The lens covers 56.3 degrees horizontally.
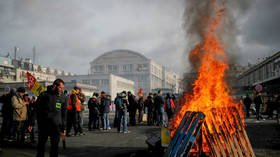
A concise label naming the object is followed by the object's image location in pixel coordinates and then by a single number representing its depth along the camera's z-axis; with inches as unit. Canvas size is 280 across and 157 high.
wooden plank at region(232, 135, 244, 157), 219.3
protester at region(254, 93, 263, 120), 719.1
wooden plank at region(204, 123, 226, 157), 206.4
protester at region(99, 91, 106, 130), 527.5
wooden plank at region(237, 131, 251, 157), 226.1
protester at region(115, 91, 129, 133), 491.8
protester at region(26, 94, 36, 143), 374.4
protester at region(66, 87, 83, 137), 441.1
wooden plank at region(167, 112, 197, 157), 203.2
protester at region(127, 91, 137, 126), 626.8
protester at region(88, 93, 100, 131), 530.9
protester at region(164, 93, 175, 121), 631.2
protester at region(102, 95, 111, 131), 525.7
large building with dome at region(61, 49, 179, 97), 4437.3
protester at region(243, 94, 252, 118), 844.6
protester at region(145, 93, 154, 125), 640.4
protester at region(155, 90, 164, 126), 579.7
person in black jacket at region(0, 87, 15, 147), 373.4
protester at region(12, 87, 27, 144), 362.3
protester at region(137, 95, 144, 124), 668.1
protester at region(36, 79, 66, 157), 223.7
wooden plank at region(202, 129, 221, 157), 203.3
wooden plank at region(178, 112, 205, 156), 197.0
